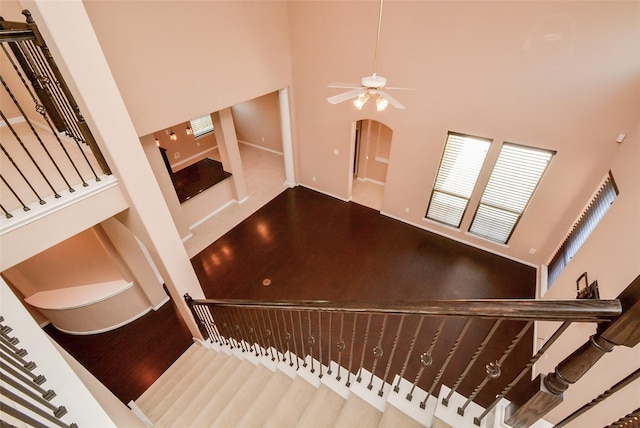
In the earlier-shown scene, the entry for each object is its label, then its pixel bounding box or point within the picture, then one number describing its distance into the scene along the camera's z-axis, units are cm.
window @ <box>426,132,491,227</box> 560
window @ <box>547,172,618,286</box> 413
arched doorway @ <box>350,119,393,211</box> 831
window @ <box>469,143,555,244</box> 514
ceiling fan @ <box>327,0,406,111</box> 293
